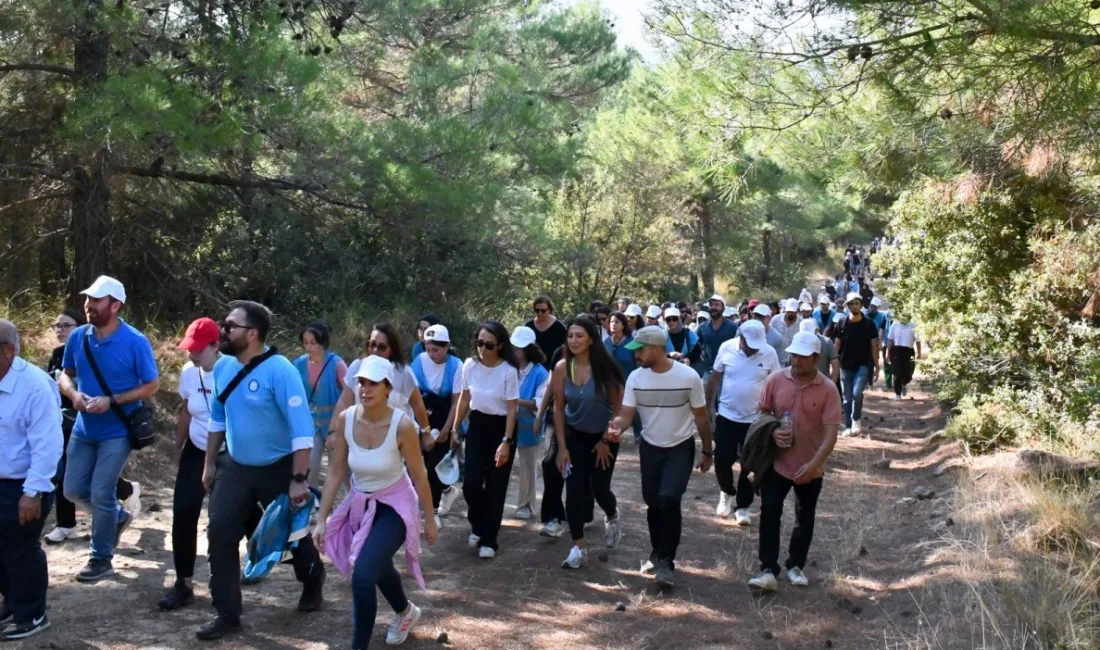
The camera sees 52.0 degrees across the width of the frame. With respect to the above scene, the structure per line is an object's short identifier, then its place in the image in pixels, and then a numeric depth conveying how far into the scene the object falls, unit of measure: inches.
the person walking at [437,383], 358.9
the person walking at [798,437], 291.4
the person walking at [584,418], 322.3
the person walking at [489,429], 334.3
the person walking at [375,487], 234.4
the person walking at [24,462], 232.2
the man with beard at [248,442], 244.7
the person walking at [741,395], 380.8
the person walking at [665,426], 297.9
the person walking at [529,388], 355.3
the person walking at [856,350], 568.4
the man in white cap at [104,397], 280.7
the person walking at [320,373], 339.6
